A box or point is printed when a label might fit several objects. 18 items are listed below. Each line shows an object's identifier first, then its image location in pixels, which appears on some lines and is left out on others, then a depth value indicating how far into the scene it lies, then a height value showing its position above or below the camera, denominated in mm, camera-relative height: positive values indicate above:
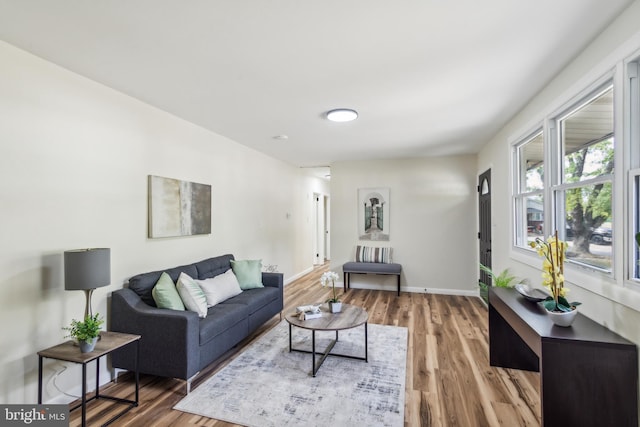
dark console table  1576 -848
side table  1945 -895
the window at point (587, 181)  1931 +245
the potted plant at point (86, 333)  2031 -767
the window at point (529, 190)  2920 +281
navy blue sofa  2402 -949
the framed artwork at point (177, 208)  3105 +120
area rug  2146 -1391
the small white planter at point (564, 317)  1825 -603
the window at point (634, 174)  1631 +226
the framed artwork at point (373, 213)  5926 +84
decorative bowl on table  2385 -625
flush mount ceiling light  3178 +1096
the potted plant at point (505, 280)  3139 -678
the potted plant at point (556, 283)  1841 -428
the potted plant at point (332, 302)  3104 -864
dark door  4589 -49
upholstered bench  5434 -918
